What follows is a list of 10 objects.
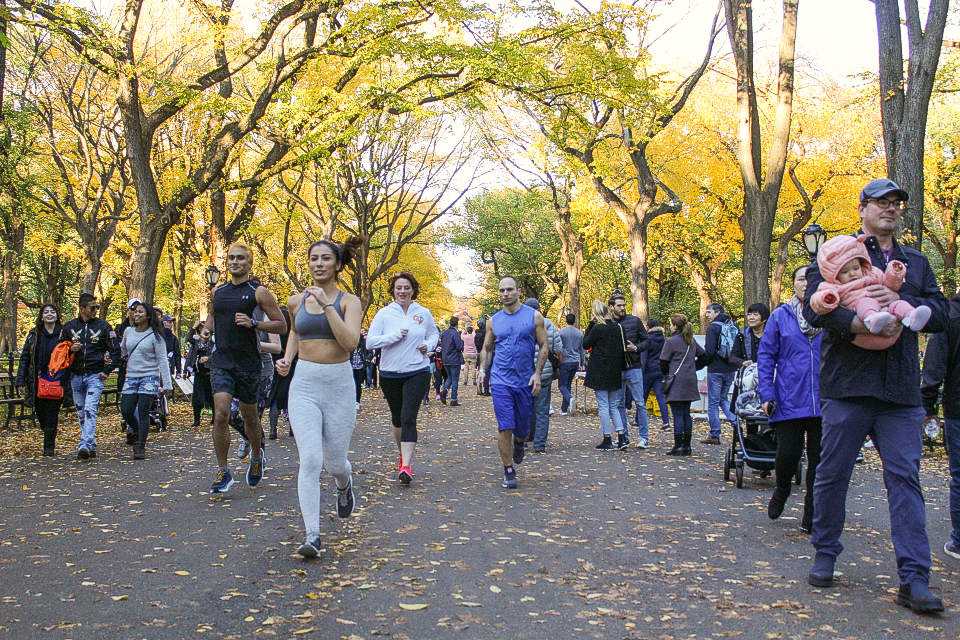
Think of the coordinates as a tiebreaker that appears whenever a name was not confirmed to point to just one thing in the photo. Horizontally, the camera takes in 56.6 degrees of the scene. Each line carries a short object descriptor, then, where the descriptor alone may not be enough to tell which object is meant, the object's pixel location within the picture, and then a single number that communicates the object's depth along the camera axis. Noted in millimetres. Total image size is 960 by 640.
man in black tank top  7758
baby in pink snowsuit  4523
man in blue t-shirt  8742
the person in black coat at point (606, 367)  11959
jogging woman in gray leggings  5730
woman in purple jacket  6801
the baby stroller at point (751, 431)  8609
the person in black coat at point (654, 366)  14844
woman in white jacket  8688
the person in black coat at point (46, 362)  10836
